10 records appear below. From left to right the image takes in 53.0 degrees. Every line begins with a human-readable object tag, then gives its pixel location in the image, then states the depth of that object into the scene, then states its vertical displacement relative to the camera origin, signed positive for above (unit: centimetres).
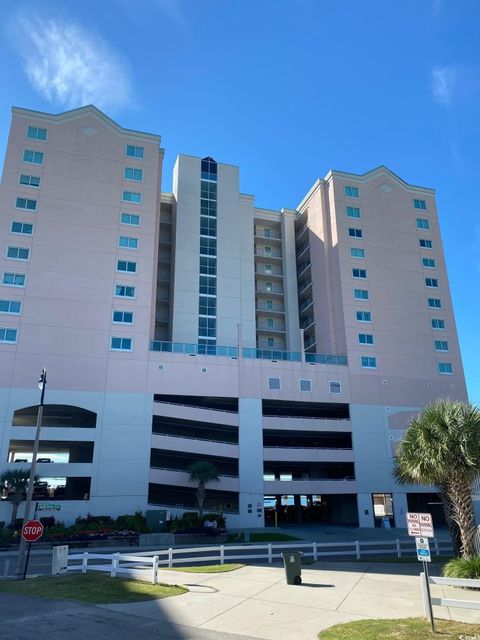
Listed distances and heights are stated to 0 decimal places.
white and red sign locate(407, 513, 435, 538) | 1180 -69
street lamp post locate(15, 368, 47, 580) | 2064 -36
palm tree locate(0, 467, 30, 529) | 3781 +118
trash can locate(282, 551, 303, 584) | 1688 -235
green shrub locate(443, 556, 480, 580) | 1577 -229
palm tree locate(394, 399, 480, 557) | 1922 +155
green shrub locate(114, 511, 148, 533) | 3812 -190
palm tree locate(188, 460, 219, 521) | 4297 +198
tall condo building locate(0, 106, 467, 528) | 4566 +1738
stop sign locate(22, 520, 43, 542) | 2019 -127
